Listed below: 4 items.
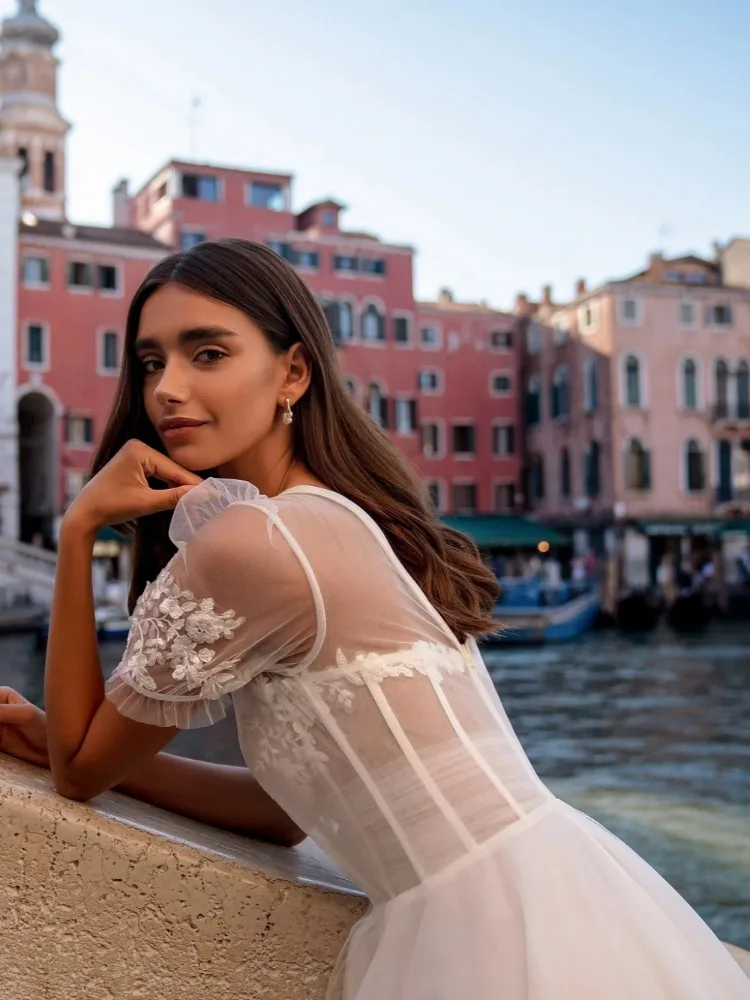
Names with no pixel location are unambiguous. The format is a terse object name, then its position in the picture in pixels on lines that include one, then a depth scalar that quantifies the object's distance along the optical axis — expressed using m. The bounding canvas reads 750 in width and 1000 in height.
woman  0.94
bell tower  32.62
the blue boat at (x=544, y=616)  16.42
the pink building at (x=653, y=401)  26.14
